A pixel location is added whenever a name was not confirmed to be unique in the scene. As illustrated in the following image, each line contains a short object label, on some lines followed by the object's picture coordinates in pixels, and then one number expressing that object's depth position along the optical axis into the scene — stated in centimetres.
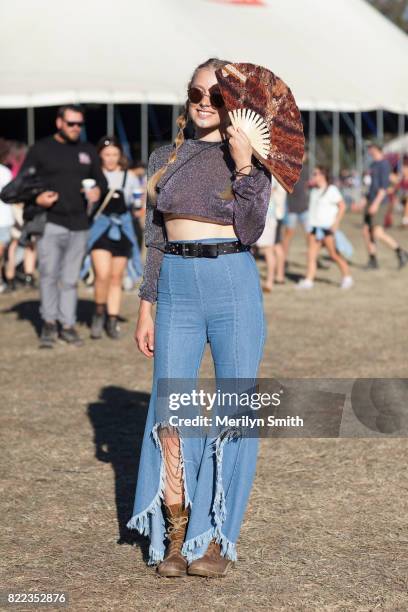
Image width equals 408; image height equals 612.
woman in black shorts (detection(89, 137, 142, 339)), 1026
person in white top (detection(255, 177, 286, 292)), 1371
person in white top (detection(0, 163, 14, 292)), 1031
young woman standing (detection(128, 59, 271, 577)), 401
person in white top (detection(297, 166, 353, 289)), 1466
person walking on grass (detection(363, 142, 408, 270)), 1683
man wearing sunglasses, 966
